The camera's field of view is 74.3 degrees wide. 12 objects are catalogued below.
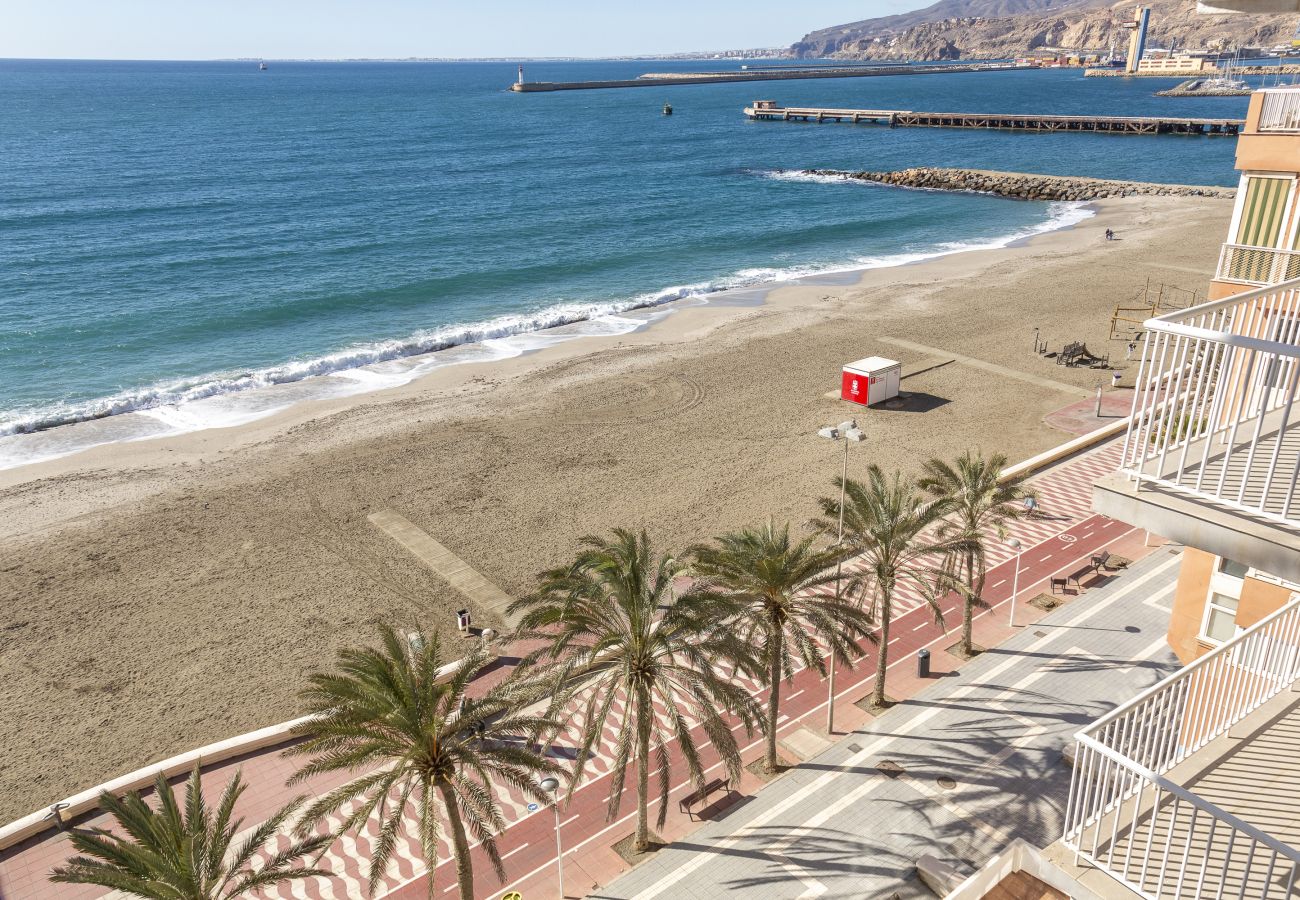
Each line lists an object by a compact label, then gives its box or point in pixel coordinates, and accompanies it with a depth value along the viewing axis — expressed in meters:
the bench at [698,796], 17.45
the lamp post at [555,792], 13.63
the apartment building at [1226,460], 5.78
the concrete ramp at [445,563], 25.77
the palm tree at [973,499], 21.31
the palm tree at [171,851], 11.48
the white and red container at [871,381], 37.84
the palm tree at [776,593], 16.91
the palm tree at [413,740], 12.95
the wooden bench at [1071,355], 42.44
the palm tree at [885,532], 19.27
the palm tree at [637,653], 14.92
